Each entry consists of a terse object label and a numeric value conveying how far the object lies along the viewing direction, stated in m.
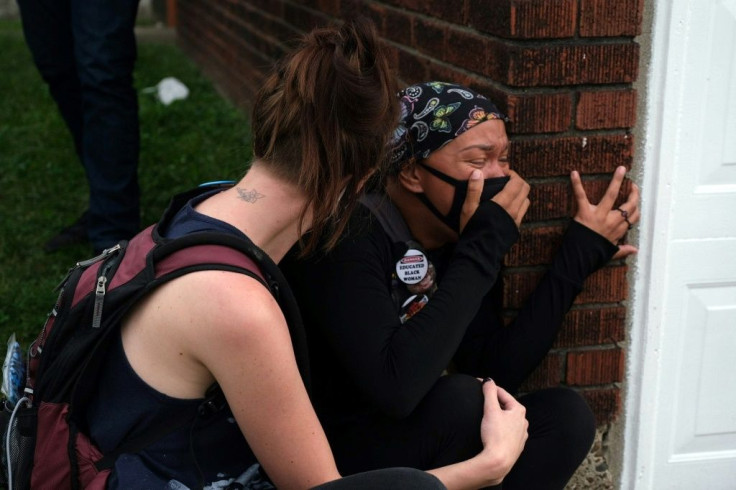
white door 2.52
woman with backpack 1.80
